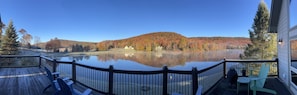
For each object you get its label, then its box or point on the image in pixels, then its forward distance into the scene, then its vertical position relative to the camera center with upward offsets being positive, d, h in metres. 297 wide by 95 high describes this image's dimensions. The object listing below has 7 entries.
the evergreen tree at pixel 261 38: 15.21 +1.03
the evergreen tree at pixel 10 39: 20.02 +1.19
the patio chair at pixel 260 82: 3.49 -0.91
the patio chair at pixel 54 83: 3.11 -0.82
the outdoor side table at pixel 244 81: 3.61 -0.89
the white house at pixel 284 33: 3.97 +0.46
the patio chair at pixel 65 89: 2.38 -0.72
